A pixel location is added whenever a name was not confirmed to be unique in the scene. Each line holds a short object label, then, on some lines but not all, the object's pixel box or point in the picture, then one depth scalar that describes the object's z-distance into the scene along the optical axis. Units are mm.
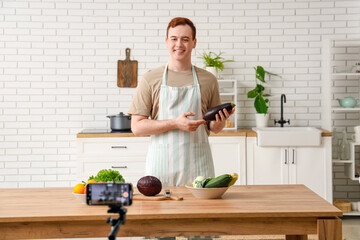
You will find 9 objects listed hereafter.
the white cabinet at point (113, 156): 5559
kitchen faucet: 6031
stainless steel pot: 5730
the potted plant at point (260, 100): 5996
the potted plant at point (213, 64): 5990
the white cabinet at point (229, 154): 5582
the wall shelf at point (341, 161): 5738
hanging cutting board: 6246
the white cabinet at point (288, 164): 5555
